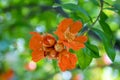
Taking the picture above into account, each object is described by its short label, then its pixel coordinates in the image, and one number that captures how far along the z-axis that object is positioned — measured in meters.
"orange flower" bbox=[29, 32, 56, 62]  0.59
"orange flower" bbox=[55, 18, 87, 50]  0.58
